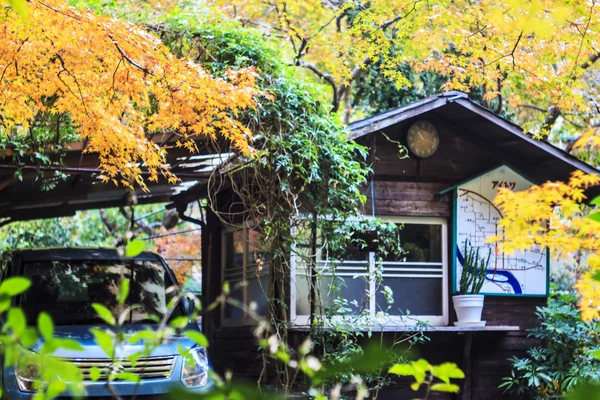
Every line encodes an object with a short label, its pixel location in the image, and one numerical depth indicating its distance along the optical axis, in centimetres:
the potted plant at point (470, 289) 1016
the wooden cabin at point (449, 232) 1033
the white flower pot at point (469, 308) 1014
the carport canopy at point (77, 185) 841
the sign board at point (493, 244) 1067
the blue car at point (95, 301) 674
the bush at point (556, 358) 993
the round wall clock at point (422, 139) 1062
